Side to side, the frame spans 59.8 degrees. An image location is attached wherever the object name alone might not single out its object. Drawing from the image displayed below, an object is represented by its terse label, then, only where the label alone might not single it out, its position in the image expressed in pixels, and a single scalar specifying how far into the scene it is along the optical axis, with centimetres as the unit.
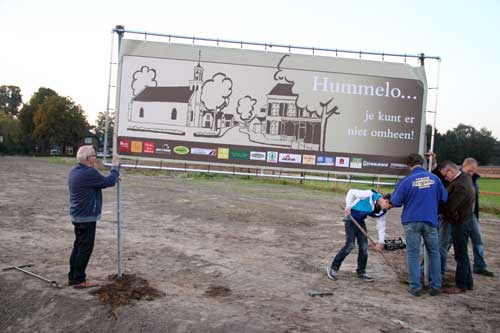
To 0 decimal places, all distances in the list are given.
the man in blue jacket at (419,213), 638
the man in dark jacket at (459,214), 680
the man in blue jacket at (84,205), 614
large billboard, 747
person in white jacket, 720
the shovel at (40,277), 621
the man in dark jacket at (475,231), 759
